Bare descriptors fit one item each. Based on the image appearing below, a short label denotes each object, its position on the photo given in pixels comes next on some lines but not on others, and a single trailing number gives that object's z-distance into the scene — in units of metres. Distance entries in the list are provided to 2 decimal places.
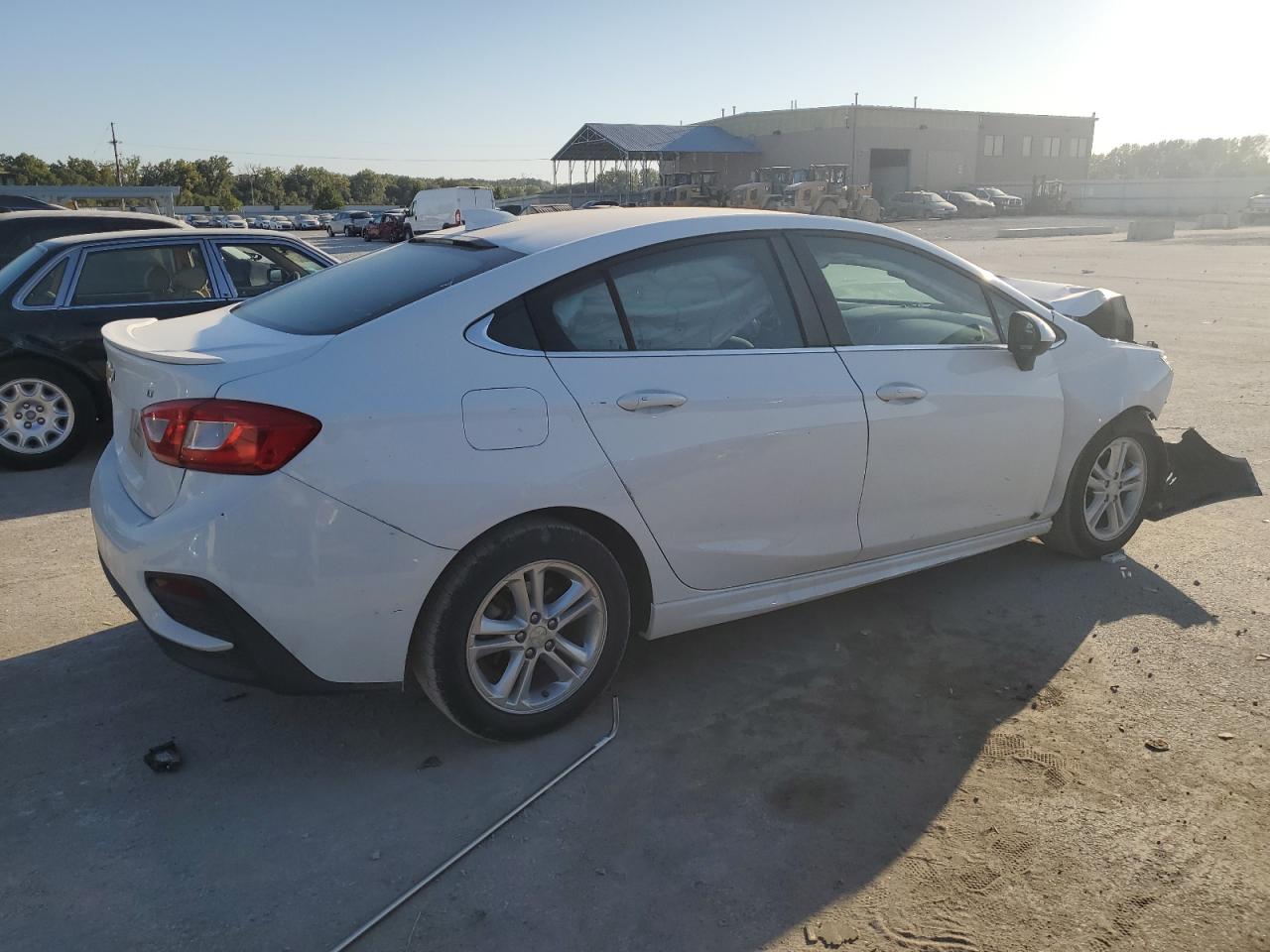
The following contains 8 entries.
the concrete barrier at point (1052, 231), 39.44
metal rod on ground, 2.48
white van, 42.91
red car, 46.38
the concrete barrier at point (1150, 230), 35.80
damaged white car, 2.83
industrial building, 68.50
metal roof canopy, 66.62
